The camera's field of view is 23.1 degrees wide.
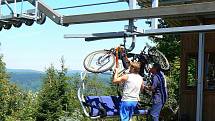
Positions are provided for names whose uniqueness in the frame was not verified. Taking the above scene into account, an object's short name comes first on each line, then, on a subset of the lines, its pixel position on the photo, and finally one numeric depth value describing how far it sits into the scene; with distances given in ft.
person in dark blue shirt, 28.58
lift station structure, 21.61
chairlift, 27.56
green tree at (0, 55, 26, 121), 75.70
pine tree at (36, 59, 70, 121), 64.54
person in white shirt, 26.45
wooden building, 40.55
